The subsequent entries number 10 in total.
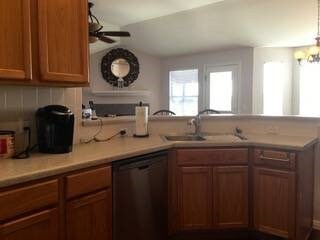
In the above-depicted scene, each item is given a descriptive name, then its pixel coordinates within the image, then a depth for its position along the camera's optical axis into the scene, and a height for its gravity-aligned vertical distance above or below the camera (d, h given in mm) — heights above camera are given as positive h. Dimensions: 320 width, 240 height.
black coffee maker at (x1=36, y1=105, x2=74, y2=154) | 1960 -131
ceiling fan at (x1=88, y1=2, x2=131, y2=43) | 3018 +813
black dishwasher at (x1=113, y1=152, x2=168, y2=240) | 1972 -630
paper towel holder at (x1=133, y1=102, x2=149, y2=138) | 2779 -245
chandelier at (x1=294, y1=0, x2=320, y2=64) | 4566 +876
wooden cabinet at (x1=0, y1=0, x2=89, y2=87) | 1646 +400
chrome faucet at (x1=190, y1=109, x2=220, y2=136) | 2926 -141
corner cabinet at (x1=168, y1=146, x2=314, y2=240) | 2387 -671
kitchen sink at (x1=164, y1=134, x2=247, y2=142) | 2690 -268
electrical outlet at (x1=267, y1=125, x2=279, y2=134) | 2893 -201
